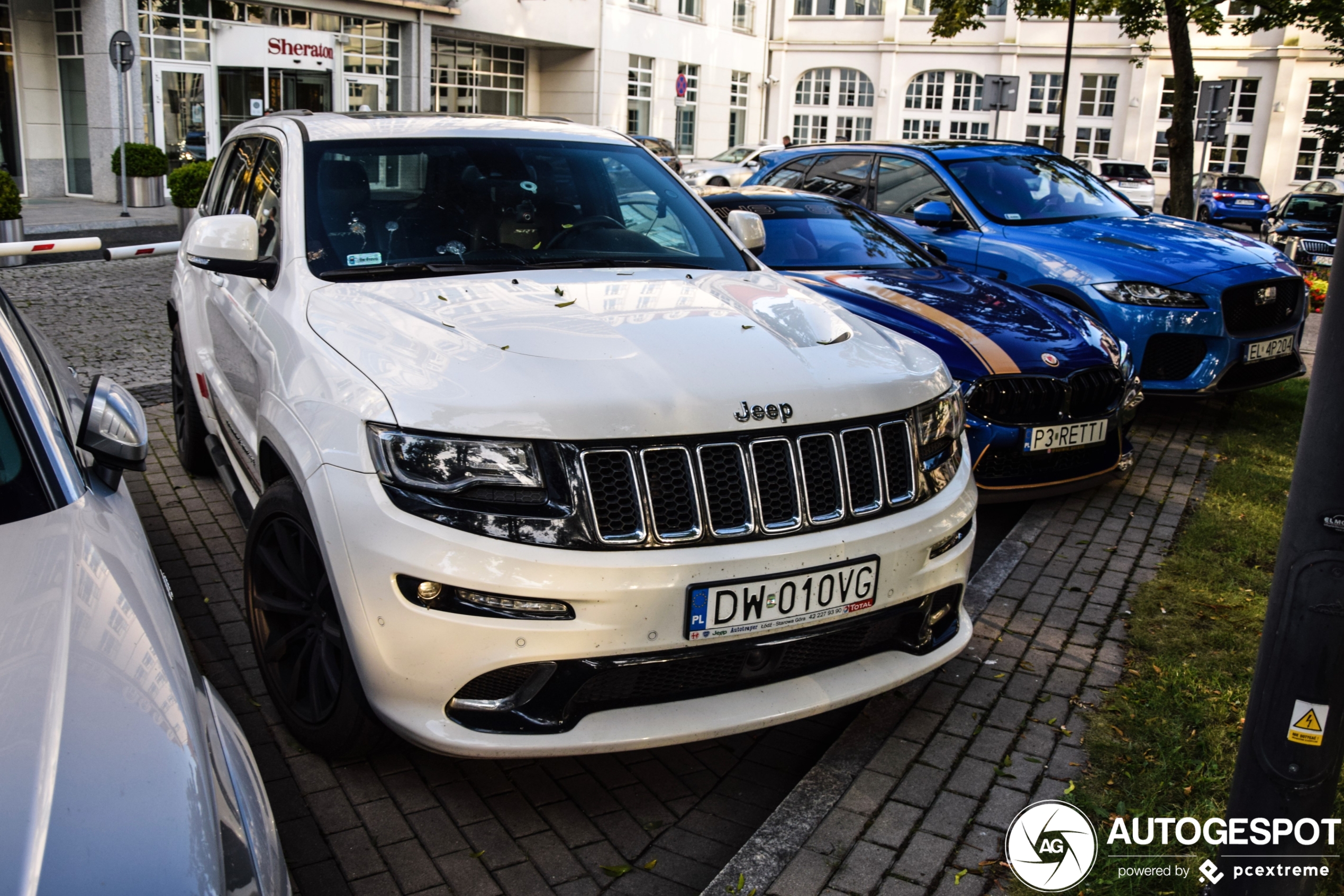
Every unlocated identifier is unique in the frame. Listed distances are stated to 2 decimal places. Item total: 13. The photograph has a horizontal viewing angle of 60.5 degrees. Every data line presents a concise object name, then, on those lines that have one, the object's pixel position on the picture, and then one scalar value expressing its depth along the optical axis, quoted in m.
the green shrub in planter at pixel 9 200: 13.77
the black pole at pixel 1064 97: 26.85
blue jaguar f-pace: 7.41
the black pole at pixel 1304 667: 2.36
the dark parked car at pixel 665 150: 27.08
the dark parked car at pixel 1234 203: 33.16
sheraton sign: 24.31
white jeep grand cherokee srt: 2.81
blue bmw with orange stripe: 5.52
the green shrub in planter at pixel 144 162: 20.39
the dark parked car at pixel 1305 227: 21.36
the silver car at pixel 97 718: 1.56
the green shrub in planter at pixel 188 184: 16.28
